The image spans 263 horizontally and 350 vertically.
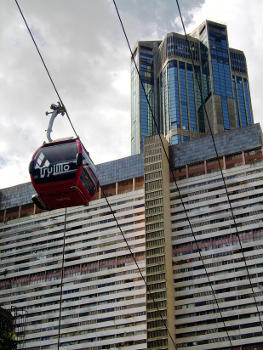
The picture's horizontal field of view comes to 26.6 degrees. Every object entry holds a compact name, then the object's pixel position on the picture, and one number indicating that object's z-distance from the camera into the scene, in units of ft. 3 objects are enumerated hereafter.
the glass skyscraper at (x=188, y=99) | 604.90
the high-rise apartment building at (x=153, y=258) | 339.36
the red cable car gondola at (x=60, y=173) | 120.47
